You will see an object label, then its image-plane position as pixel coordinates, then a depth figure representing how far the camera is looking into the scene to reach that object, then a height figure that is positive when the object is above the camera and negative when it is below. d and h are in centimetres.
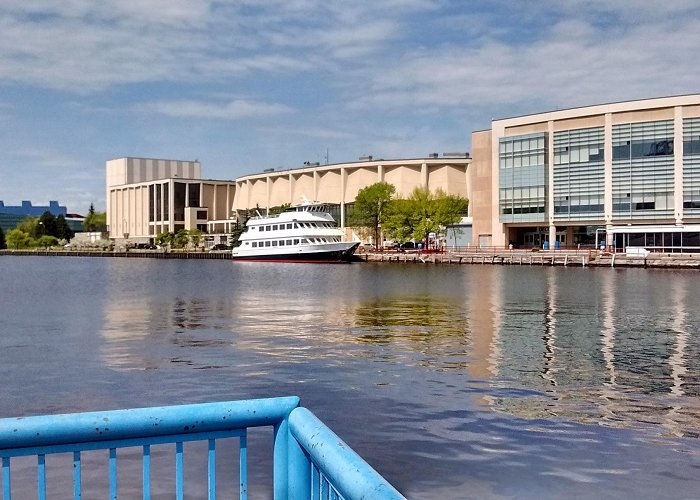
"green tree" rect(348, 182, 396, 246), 13212 +581
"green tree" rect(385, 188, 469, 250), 12481 +364
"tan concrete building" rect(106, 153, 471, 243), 16112 +1381
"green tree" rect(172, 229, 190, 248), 19438 +5
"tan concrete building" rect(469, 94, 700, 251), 10481 +934
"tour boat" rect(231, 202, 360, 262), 11406 +2
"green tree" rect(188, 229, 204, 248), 19480 +82
